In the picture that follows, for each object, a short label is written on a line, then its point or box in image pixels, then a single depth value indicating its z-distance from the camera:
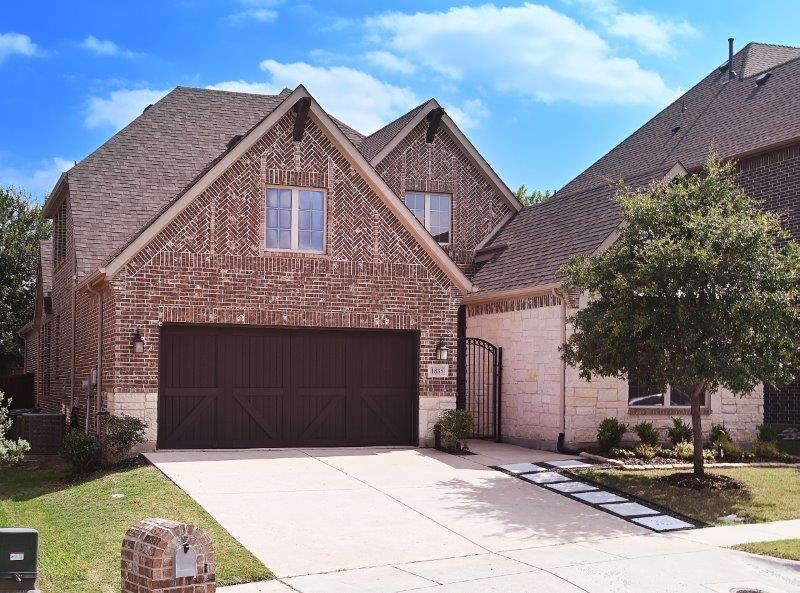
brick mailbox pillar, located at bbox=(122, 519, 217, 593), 7.50
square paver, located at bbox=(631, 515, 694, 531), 12.28
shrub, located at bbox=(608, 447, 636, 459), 17.12
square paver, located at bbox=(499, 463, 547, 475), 15.80
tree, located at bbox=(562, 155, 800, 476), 14.03
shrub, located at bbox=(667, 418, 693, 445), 18.19
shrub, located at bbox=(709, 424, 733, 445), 18.09
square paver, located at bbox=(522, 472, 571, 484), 15.09
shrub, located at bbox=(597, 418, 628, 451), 17.50
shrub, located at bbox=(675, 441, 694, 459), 17.38
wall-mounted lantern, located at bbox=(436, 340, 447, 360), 18.89
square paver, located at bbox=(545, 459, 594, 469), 16.17
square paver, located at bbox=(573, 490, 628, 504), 13.77
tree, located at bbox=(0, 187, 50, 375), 36.62
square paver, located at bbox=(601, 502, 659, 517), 13.00
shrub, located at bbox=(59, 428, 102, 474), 15.96
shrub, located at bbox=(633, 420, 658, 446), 17.78
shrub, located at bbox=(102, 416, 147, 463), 15.98
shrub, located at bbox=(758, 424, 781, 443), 18.75
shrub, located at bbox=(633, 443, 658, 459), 17.17
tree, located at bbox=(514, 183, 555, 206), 57.31
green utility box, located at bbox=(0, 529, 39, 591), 6.97
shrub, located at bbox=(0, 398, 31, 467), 10.67
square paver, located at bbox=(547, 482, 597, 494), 14.50
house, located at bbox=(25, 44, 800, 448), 17.19
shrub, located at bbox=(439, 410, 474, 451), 17.89
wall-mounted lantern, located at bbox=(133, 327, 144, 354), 16.66
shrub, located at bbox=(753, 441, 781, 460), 17.91
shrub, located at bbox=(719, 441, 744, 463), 17.58
